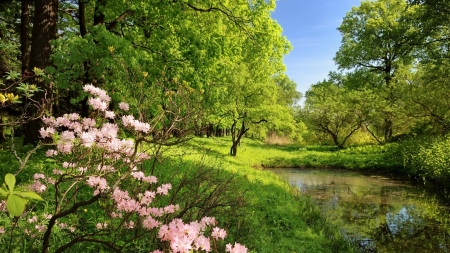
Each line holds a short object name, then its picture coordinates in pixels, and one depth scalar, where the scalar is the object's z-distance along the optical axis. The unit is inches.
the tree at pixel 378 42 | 1131.3
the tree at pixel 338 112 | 1063.0
